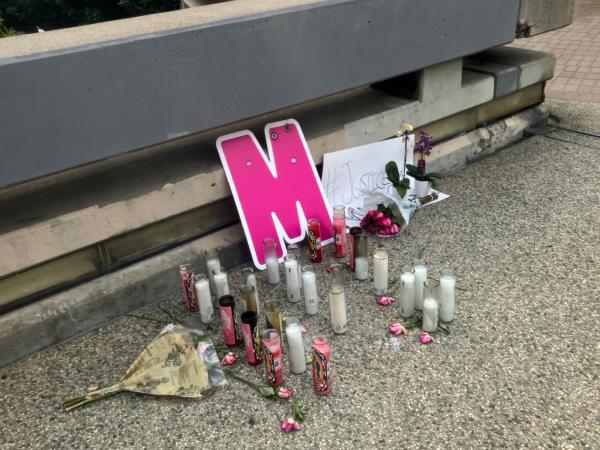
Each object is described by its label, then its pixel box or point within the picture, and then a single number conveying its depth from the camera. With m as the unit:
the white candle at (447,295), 2.77
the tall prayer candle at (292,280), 3.02
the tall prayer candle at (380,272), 3.00
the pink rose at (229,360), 2.66
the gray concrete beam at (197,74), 2.48
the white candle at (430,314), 2.74
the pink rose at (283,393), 2.45
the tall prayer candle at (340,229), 3.39
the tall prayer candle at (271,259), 3.21
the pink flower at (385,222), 3.60
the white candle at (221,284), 3.01
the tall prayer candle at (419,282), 2.88
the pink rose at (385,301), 2.99
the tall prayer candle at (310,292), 2.88
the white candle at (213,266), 3.12
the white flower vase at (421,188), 3.96
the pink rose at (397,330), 2.77
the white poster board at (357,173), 3.69
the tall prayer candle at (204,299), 2.90
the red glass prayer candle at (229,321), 2.66
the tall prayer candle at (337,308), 2.71
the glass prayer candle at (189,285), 3.00
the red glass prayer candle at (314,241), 3.31
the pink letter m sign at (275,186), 3.29
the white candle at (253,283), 2.88
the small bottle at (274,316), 2.71
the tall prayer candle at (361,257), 3.15
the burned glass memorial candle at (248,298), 2.81
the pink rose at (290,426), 2.30
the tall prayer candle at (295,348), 2.50
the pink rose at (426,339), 2.71
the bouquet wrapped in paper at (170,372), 2.52
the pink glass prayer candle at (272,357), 2.40
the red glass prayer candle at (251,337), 2.53
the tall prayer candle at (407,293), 2.83
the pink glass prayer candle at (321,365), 2.35
